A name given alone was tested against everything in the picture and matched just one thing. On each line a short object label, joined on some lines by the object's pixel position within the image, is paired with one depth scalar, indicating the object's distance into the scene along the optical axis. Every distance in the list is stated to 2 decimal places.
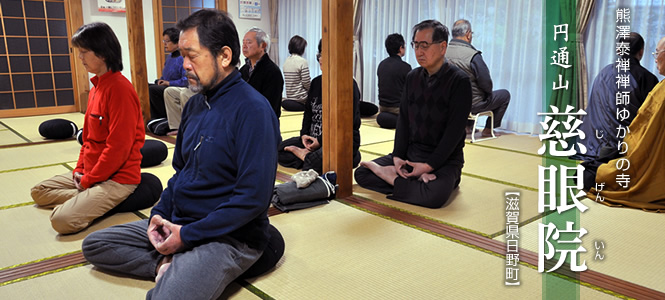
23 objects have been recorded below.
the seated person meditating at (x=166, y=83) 5.98
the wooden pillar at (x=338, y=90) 3.02
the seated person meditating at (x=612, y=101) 3.63
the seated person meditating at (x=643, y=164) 2.95
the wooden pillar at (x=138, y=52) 5.42
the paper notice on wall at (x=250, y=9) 8.89
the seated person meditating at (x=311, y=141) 3.70
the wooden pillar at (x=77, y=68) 7.09
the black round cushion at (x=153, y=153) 3.93
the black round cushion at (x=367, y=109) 6.86
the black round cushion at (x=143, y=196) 2.79
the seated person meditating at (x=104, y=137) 2.50
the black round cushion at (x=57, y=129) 5.03
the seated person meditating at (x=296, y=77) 6.19
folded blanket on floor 2.92
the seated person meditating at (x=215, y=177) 1.71
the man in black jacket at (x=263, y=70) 4.19
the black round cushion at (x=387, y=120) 5.80
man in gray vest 5.00
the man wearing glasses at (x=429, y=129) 3.01
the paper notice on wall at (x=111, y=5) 7.34
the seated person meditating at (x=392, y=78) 5.81
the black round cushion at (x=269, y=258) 2.02
